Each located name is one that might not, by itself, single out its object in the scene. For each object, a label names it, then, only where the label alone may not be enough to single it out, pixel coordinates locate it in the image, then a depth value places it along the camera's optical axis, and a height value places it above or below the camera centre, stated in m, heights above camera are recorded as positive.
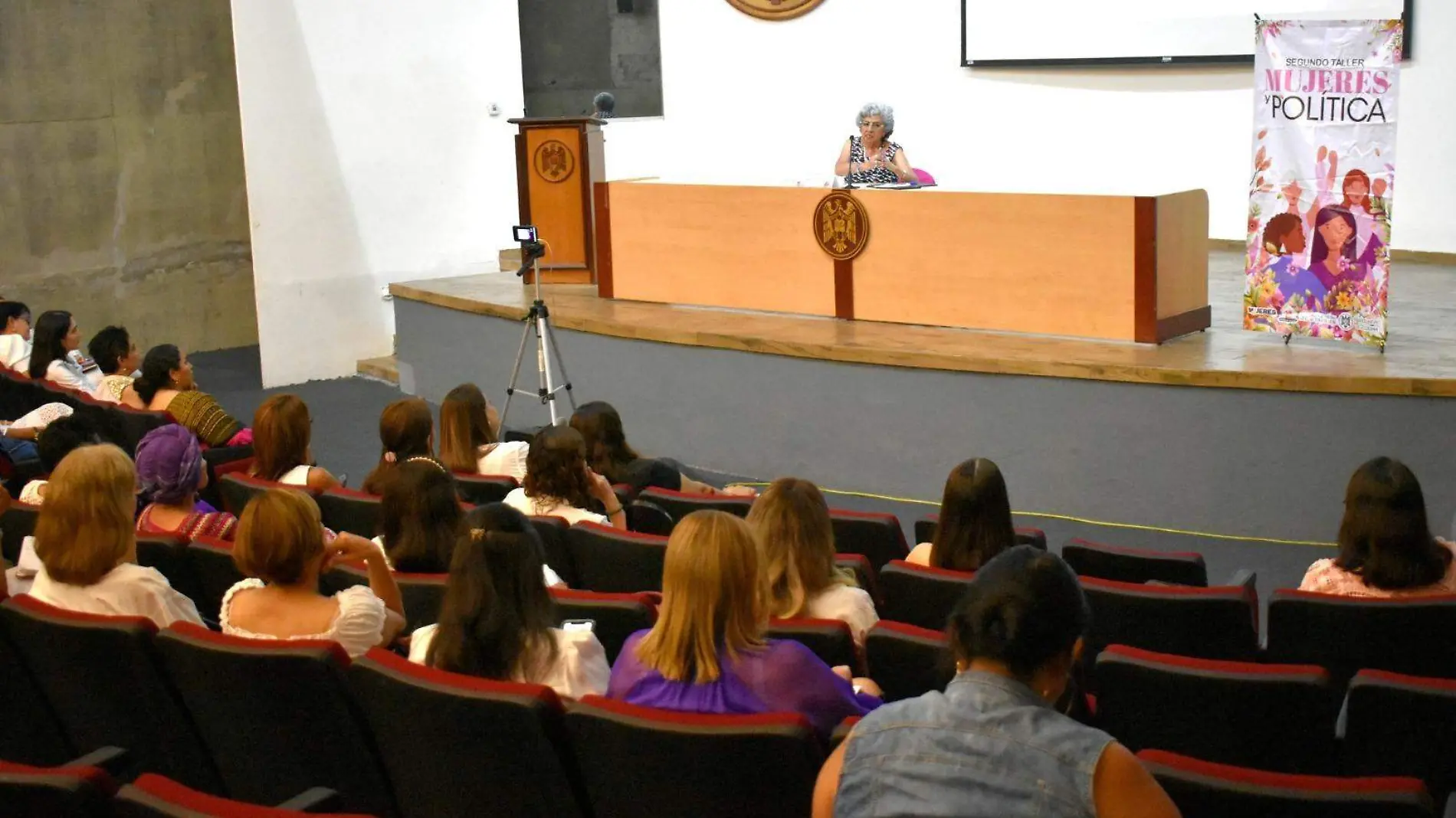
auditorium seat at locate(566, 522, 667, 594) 3.68 -0.96
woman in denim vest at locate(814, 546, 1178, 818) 1.70 -0.67
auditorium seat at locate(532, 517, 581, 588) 3.89 -0.96
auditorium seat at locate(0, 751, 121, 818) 2.16 -0.87
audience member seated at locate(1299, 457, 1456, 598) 3.29 -0.85
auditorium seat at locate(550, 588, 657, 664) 3.04 -0.89
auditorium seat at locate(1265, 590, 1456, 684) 3.06 -0.99
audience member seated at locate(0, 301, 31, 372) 6.74 -0.65
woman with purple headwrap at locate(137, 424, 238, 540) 3.91 -0.79
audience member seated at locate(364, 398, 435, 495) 4.47 -0.75
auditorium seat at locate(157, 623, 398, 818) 2.70 -0.98
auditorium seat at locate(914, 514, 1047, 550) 3.93 -0.99
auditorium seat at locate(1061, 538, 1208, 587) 3.83 -1.04
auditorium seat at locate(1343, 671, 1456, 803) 2.51 -0.97
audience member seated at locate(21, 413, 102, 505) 4.43 -0.74
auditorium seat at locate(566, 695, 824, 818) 2.23 -0.89
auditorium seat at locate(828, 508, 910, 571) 4.17 -1.02
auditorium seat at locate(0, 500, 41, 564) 3.98 -0.88
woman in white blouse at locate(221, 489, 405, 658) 3.04 -0.85
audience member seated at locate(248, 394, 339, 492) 4.46 -0.77
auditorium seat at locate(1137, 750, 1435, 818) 1.96 -0.84
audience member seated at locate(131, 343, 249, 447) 5.32 -0.76
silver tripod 6.79 -0.74
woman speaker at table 7.61 +0.09
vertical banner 5.30 -0.06
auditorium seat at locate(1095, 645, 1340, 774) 2.55 -0.96
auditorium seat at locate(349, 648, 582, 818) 2.40 -0.92
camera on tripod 6.84 -0.29
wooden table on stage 6.01 -0.39
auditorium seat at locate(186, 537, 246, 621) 3.59 -0.92
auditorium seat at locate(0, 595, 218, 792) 2.88 -0.97
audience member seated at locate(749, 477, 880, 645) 3.18 -0.83
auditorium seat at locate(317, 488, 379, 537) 4.15 -0.91
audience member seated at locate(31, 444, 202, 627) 3.22 -0.76
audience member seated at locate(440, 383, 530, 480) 4.86 -0.85
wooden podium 8.01 -0.02
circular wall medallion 10.28 +1.15
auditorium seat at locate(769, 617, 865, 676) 2.95 -0.92
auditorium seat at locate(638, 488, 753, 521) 4.27 -0.95
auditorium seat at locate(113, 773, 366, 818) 2.04 -0.85
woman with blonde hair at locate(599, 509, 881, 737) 2.48 -0.80
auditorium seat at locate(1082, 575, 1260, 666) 3.16 -0.98
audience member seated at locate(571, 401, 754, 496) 4.64 -0.87
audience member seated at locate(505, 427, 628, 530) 4.10 -0.82
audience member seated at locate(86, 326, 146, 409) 6.32 -0.68
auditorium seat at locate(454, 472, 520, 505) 4.50 -0.93
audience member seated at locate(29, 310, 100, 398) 6.37 -0.69
